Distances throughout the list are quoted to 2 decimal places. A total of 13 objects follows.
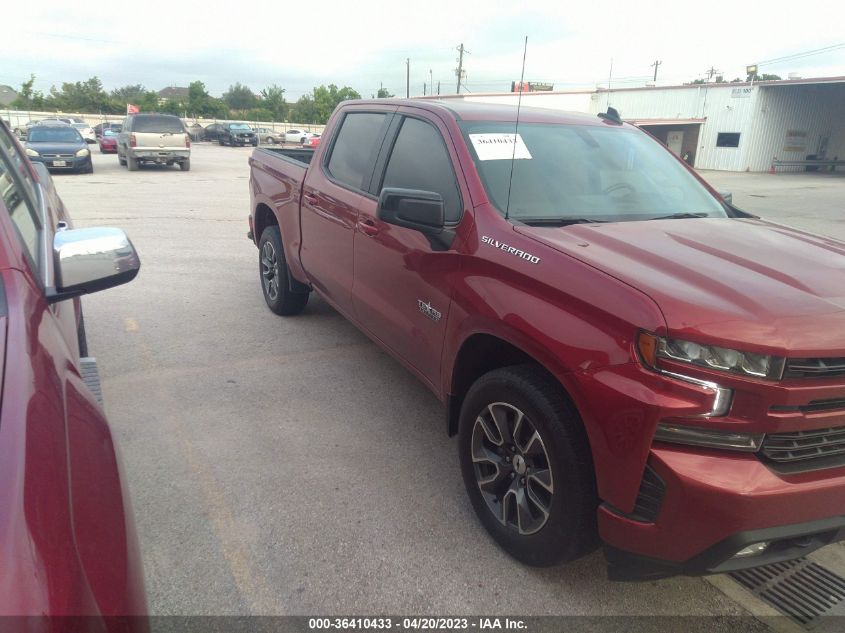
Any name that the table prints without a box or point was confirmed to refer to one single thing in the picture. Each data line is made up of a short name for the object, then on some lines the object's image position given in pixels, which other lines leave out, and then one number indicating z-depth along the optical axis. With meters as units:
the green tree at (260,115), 77.25
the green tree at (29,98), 63.50
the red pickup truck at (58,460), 1.11
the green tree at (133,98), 72.81
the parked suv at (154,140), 20.08
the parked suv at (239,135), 41.25
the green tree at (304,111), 79.44
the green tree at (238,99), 94.31
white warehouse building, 33.62
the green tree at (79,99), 71.44
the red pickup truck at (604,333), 1.94
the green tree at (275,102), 82.25
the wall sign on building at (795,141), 35.50
